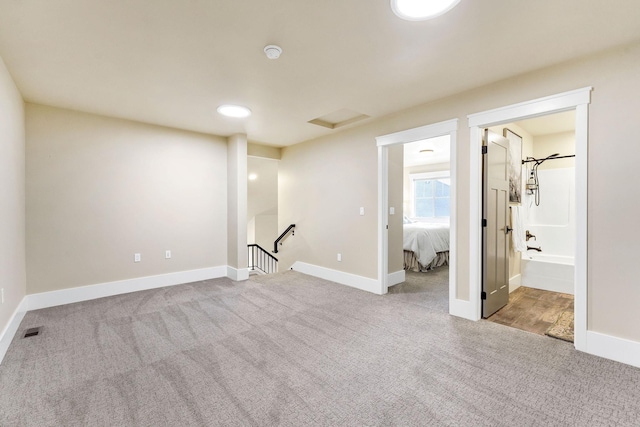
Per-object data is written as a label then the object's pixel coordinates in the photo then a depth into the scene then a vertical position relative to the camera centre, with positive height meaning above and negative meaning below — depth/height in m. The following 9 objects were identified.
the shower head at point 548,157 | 4.30 +0.75
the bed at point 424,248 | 5.20 -0.77
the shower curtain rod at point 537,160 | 4.26 +0.72
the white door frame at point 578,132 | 2.29 +0.60
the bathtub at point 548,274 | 3.90 -0.97
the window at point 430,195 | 8.31 +0.38
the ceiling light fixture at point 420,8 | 1.66 +1.21
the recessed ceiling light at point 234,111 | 3.41 +1.22
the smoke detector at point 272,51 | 2.10 +1.19
